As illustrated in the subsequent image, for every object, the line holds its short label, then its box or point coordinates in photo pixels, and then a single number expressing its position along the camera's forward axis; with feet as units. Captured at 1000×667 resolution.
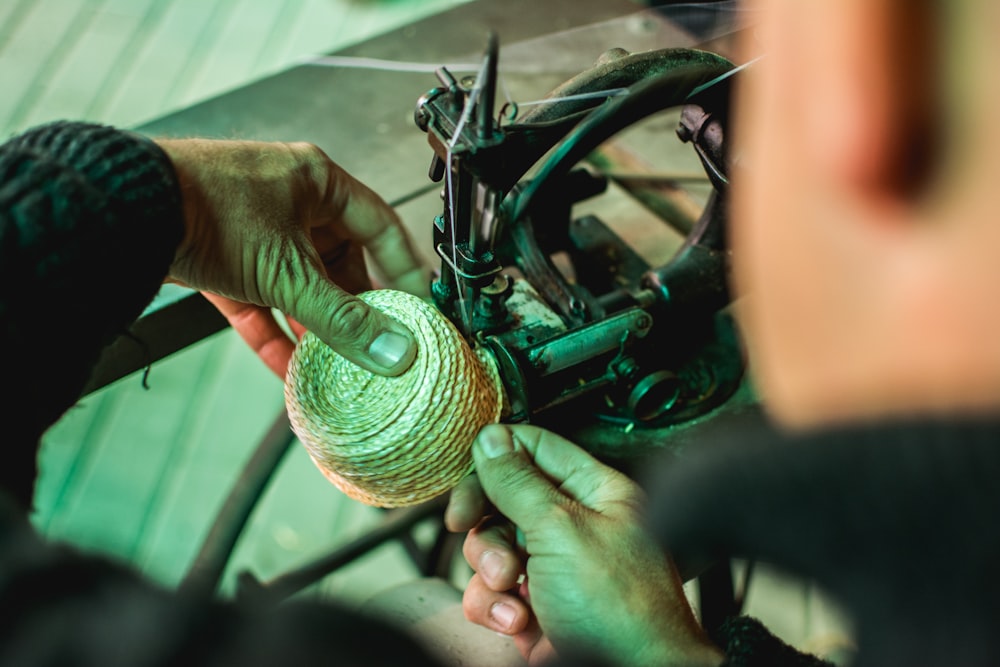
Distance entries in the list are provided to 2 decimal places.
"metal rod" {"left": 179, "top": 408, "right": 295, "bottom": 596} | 3.87
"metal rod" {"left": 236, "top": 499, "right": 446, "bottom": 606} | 3.97
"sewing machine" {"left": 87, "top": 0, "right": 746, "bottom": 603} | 2.25
